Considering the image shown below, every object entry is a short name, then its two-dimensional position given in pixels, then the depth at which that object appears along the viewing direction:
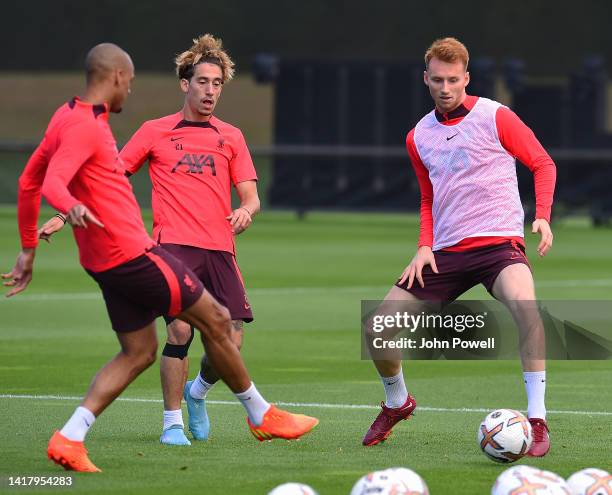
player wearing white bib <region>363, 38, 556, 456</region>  19.02
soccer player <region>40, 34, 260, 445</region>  19.00
